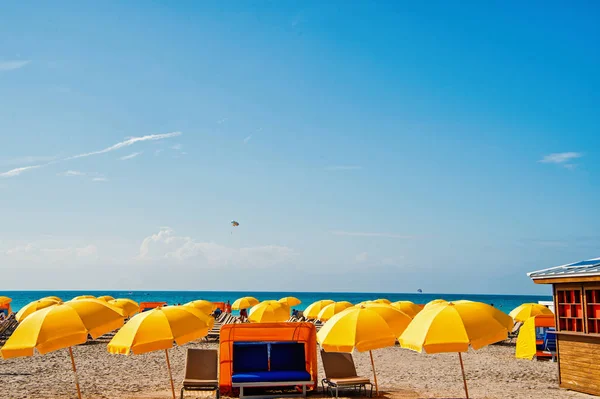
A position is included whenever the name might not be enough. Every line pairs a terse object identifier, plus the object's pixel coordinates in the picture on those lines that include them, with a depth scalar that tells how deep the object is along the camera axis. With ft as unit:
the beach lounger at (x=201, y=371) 36.60
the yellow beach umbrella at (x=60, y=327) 28.63
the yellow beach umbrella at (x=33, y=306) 69.57
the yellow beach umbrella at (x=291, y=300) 103.51
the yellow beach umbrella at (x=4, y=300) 114.52
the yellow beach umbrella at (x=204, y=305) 87.94
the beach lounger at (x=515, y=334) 87.41
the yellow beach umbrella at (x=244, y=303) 109.19
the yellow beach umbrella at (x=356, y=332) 31.96
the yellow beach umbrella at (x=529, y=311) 74.54
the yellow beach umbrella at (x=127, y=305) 87.04
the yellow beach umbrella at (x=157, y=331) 29.94
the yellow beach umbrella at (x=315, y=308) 76.88
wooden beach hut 37.58
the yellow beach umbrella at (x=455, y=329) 27.86
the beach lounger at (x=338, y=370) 38.26
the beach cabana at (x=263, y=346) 40.27
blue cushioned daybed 40.47
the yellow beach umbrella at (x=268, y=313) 74.13
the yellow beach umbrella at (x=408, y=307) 70.28
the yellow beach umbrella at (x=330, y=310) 61.41
